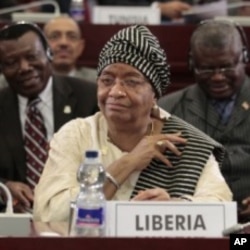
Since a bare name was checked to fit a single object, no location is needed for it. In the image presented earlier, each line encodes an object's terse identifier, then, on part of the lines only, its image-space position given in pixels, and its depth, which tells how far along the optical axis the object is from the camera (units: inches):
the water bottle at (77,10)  544.1
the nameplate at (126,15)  488.4
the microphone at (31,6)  539.5
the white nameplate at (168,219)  207.3
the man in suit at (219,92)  359.6
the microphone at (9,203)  235.5
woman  266.1
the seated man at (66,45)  451.5
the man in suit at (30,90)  359.9
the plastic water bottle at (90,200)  206.2
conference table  188.5
